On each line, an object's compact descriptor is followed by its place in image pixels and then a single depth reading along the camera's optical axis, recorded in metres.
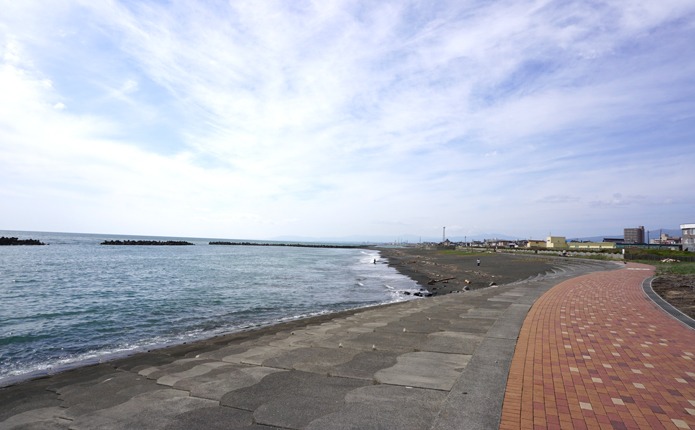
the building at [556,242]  90.88
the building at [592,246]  79.09
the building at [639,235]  180.76
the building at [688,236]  72.49
